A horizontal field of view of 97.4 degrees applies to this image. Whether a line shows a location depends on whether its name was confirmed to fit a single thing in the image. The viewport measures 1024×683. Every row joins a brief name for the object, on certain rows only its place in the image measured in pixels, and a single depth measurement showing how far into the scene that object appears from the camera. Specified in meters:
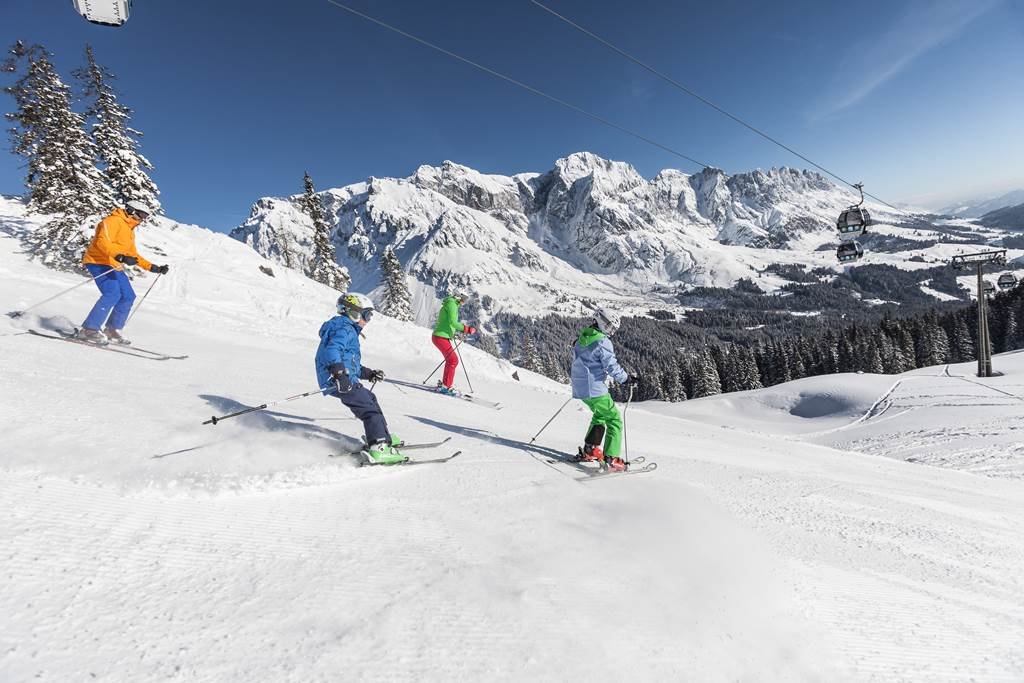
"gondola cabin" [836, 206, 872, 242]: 17.42
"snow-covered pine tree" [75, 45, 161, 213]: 25.36
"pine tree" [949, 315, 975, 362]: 72.38
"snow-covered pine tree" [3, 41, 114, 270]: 20.77
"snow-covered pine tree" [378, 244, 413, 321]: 52.56
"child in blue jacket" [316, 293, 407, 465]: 5.39
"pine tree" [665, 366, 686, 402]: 78.61
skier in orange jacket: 9.05
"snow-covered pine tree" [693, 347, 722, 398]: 74.38
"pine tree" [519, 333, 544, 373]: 82.00
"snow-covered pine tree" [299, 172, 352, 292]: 47.72
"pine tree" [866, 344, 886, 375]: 66.25
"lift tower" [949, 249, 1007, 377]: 29.75
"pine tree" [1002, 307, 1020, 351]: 75.38
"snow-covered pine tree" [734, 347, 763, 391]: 73.50
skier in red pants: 11.66
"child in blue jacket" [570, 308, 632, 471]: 6.69
